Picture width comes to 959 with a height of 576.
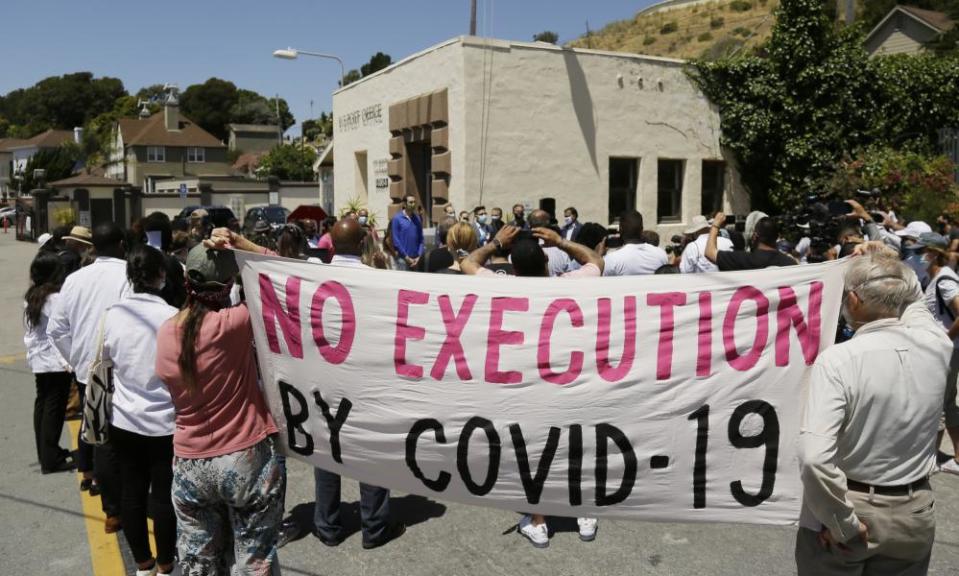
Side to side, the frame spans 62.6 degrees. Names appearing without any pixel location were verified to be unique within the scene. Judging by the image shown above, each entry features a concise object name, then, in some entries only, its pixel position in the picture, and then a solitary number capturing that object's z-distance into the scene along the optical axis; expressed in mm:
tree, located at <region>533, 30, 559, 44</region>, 64125
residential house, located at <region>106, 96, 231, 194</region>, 71062
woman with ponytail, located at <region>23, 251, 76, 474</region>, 5793
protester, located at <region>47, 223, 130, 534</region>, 4539
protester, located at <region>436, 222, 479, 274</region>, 5625
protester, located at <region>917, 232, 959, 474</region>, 5910
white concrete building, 16359
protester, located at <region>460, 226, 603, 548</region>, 4367
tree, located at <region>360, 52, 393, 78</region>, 81812
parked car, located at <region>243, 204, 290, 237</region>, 25516
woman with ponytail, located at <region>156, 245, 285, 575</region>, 3357
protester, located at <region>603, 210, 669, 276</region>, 6430
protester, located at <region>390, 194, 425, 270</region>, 12820
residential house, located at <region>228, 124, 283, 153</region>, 92750
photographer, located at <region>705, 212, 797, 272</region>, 5660
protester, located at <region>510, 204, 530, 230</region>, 14508
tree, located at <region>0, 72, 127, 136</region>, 112625
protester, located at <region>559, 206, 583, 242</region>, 13150
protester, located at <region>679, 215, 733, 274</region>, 7086
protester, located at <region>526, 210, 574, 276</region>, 6434
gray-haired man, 2607
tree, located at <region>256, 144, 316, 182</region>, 64188
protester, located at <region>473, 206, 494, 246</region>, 14195
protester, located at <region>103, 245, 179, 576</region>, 3707
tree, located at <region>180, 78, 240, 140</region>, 102500
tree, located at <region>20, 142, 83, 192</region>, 68375
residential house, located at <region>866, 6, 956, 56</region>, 38469
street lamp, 24625
